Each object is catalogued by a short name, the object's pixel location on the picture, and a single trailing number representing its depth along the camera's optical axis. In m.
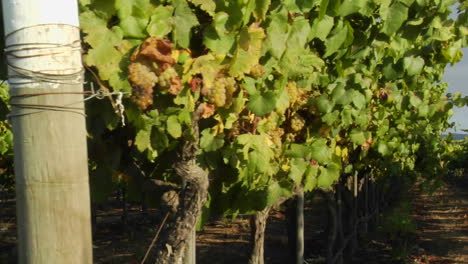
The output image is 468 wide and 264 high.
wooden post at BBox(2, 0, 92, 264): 1.24
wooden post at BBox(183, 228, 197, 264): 2.48
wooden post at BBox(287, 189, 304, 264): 5.15
